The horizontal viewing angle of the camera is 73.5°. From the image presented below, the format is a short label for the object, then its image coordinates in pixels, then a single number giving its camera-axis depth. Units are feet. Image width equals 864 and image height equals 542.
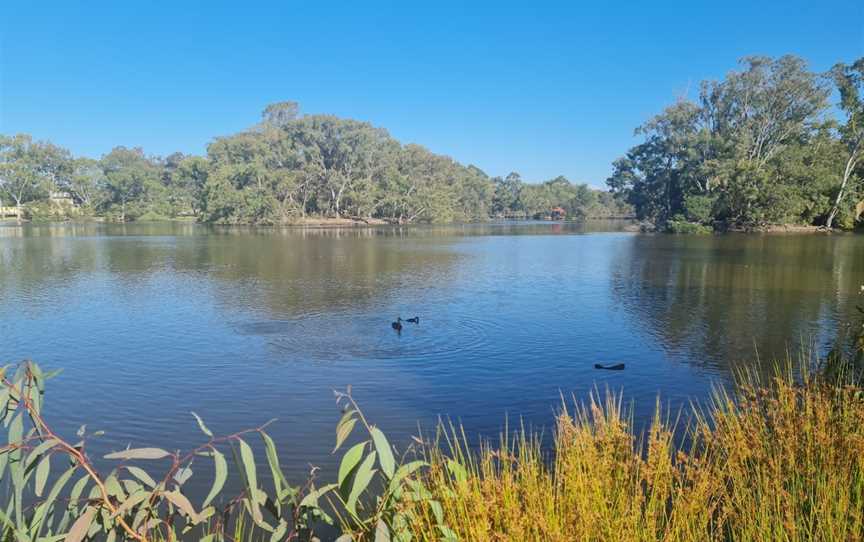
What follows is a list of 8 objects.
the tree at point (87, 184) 276.41
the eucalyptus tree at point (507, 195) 397.29
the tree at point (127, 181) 274.77
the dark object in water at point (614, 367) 33.88
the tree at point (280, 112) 308.19
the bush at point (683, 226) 170.36
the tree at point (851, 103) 148.36
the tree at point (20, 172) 249.96
